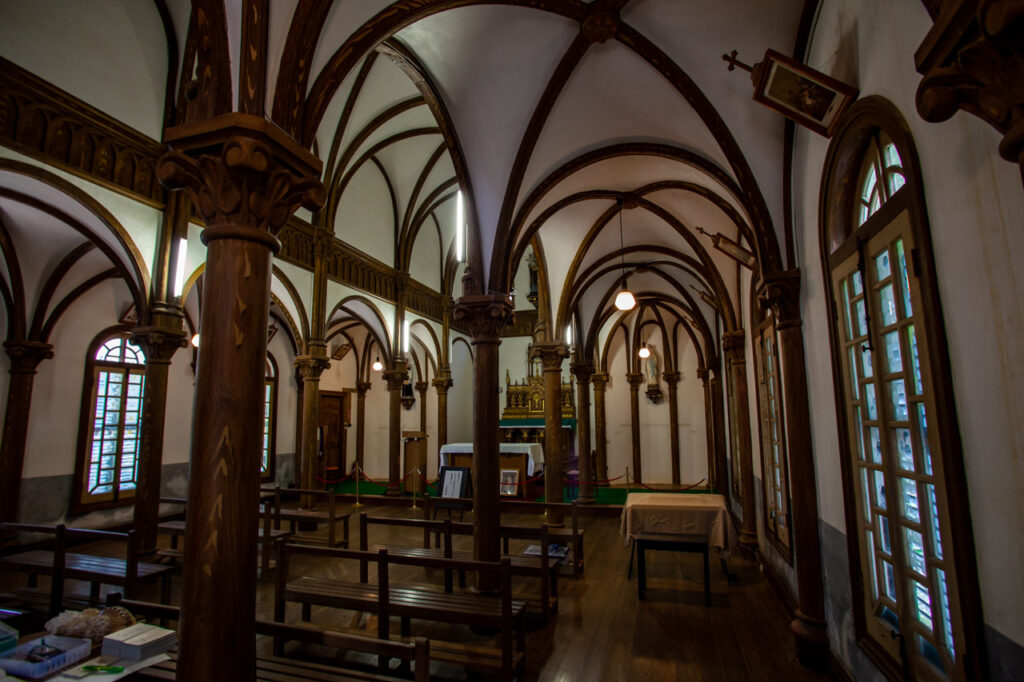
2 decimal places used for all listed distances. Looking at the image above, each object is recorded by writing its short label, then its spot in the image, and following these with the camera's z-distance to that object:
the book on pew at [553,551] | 7.44
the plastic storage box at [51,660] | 2.66
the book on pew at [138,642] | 2.91
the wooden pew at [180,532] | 5.59
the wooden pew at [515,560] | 5.15
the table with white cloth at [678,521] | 6.59
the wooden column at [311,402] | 10.42
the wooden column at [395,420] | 13.46
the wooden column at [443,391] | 16.12
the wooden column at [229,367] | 2.39
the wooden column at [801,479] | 4.55
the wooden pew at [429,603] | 3.77
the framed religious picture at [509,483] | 12.68
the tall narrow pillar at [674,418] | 17.28
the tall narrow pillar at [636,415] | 17.86
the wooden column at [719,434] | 13.10
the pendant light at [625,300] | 8.21
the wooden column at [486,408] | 5.68
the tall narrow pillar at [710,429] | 15.16
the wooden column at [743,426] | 8.63
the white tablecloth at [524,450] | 12.74
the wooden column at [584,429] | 12.24
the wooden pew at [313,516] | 7.58
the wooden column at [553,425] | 9.75
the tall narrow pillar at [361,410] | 18.91
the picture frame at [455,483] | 10.25
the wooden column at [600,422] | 16.25
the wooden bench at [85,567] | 4.82
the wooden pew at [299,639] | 2.82
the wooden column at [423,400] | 18.12
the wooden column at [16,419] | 8.67
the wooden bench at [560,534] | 5.89
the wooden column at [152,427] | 6.97
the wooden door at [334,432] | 17.89
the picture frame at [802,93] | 3.40
